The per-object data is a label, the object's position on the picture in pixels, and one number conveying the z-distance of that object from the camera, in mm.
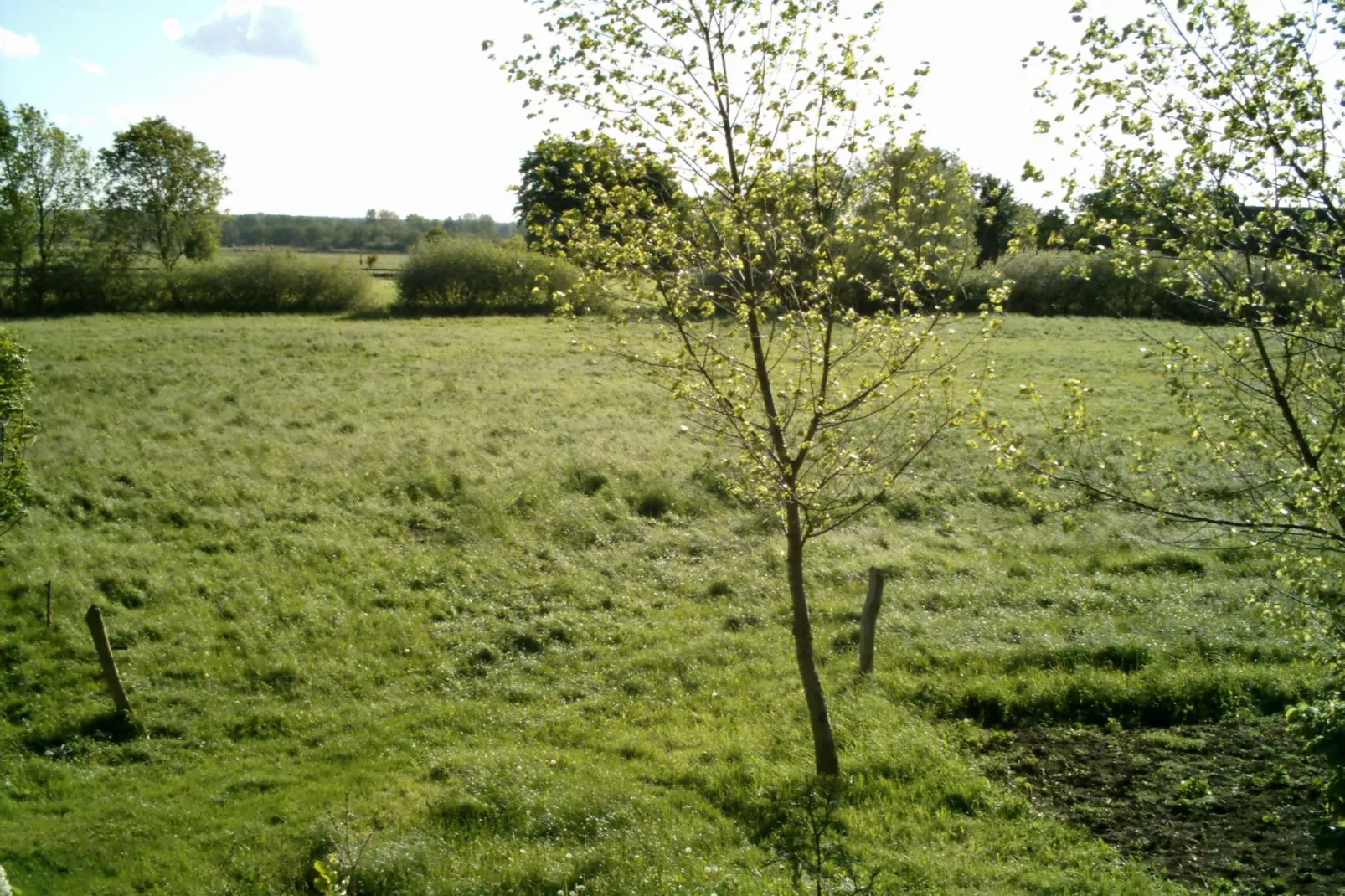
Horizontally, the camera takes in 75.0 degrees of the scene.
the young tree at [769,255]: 7699
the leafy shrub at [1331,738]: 5246
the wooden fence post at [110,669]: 11125
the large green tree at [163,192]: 53344
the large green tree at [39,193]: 44250
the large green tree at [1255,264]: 6355
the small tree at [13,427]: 11609
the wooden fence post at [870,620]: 11539
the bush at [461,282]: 51750
